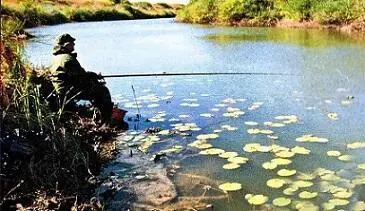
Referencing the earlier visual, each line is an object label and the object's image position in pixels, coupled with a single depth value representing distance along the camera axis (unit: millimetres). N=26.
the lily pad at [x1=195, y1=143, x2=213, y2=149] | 5879
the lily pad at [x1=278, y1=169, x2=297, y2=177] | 4863
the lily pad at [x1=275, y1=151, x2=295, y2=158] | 5379
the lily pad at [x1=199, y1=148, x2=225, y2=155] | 5648
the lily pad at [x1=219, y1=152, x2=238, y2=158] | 5512
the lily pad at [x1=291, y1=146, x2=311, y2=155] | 5465
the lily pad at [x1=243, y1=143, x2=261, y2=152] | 5641
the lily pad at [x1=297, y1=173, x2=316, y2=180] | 4777
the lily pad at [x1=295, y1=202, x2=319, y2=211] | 4113
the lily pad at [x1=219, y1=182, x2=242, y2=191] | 4625
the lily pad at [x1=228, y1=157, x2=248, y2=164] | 5316
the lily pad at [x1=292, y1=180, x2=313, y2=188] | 4590
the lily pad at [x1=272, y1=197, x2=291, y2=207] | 4215
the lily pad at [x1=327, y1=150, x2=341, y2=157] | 5362
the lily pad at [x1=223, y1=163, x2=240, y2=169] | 5180
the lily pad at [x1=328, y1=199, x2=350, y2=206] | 4160
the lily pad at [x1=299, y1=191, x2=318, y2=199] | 4333
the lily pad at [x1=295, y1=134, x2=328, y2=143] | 5842
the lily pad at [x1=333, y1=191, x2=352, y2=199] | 4289
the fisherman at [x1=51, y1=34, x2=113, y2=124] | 6379
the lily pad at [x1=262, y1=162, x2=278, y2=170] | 5082
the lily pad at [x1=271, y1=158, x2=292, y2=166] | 5180
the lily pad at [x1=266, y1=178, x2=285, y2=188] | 4621
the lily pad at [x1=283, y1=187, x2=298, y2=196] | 4441
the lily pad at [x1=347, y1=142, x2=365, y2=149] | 5584
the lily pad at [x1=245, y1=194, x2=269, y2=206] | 4289
